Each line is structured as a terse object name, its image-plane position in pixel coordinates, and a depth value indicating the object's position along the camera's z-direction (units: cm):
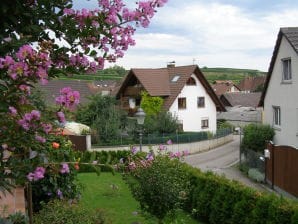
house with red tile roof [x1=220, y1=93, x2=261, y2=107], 7344
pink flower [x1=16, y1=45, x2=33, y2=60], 179
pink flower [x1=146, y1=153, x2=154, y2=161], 869
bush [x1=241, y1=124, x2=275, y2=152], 2478
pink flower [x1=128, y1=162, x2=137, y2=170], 810
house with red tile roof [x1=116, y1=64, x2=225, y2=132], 3916
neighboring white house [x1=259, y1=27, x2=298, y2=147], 2158
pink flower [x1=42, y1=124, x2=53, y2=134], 214
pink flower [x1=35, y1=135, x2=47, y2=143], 220
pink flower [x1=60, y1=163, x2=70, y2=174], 239
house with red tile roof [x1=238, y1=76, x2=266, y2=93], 10662
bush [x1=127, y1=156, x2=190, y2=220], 932
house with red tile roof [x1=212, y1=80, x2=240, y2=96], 9316
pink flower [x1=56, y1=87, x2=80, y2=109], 201
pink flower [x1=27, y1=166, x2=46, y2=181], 212
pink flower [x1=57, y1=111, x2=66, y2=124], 210
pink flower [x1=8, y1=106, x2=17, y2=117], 202
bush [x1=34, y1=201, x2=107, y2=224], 704
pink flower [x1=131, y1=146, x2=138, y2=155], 821
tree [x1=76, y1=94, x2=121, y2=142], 3241
